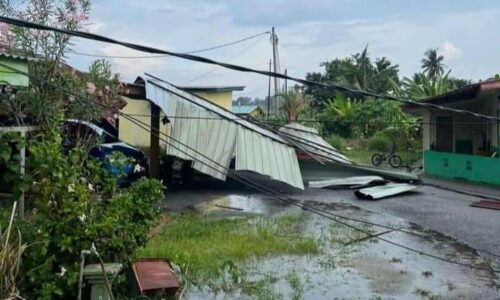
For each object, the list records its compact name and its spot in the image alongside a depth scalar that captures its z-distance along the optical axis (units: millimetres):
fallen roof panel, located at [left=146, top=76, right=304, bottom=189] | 12727
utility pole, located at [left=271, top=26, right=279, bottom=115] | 30461
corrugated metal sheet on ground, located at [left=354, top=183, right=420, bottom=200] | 13357
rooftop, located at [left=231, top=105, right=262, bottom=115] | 40869
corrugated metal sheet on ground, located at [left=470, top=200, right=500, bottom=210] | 11558
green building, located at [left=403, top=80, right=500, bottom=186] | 15250
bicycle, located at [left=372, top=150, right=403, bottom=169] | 21406
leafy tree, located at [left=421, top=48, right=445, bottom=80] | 46534
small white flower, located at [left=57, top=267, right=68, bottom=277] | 4055
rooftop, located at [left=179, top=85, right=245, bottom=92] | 25241
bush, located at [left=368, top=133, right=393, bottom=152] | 27250
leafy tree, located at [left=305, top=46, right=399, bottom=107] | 38500
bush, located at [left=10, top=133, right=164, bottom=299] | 4074
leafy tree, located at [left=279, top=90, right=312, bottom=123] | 26688
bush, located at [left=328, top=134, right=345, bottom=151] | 27991
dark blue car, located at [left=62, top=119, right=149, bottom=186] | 5012
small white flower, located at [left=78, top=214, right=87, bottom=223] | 4219
